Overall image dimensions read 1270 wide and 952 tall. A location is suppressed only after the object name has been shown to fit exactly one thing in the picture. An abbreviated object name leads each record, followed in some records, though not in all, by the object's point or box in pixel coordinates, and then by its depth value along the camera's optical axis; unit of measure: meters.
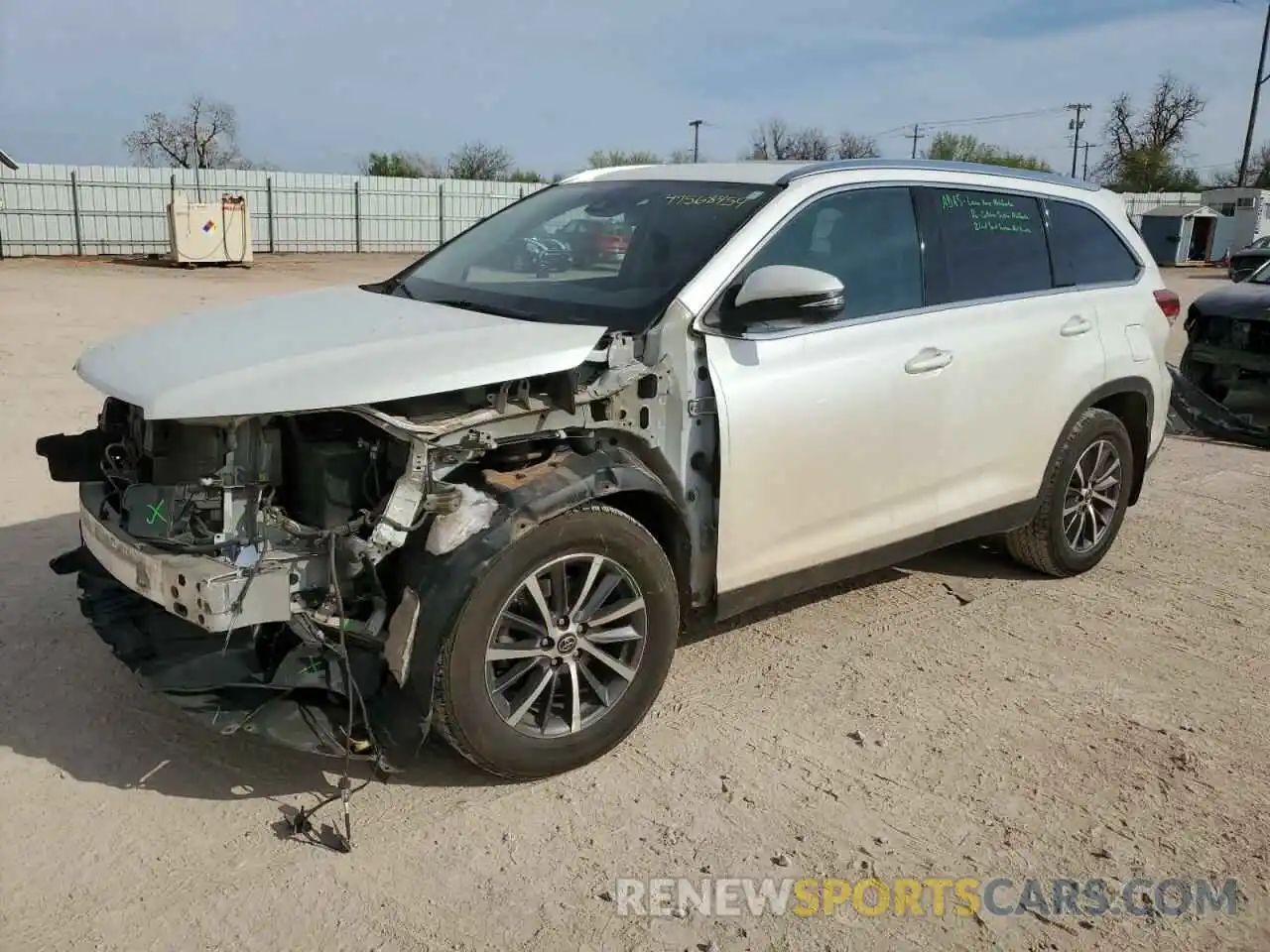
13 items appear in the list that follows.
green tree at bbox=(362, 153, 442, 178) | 56.24
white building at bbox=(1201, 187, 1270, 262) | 41.66
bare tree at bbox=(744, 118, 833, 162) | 52.81
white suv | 3.12
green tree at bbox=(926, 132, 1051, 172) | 58.08
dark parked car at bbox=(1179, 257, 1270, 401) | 9.34
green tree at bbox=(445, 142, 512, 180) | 61.12
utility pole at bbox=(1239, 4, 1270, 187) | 39.22
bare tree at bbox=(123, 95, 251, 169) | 58.97
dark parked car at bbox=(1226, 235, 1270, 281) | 19.41
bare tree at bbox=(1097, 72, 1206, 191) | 60.28
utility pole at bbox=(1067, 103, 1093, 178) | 63.47
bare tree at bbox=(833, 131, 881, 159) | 46.73
